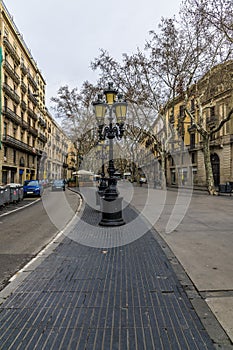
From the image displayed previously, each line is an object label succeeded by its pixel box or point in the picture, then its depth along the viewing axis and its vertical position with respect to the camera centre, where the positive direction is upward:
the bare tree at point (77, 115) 32.97 +8.08
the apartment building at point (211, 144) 20.23 +4.25
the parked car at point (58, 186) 27.83 -0.98
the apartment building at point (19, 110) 28.02 +9.19
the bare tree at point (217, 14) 15.01 +9.58
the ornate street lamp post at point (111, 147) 7.77 +0.94
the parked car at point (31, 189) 19.17 -0.88
